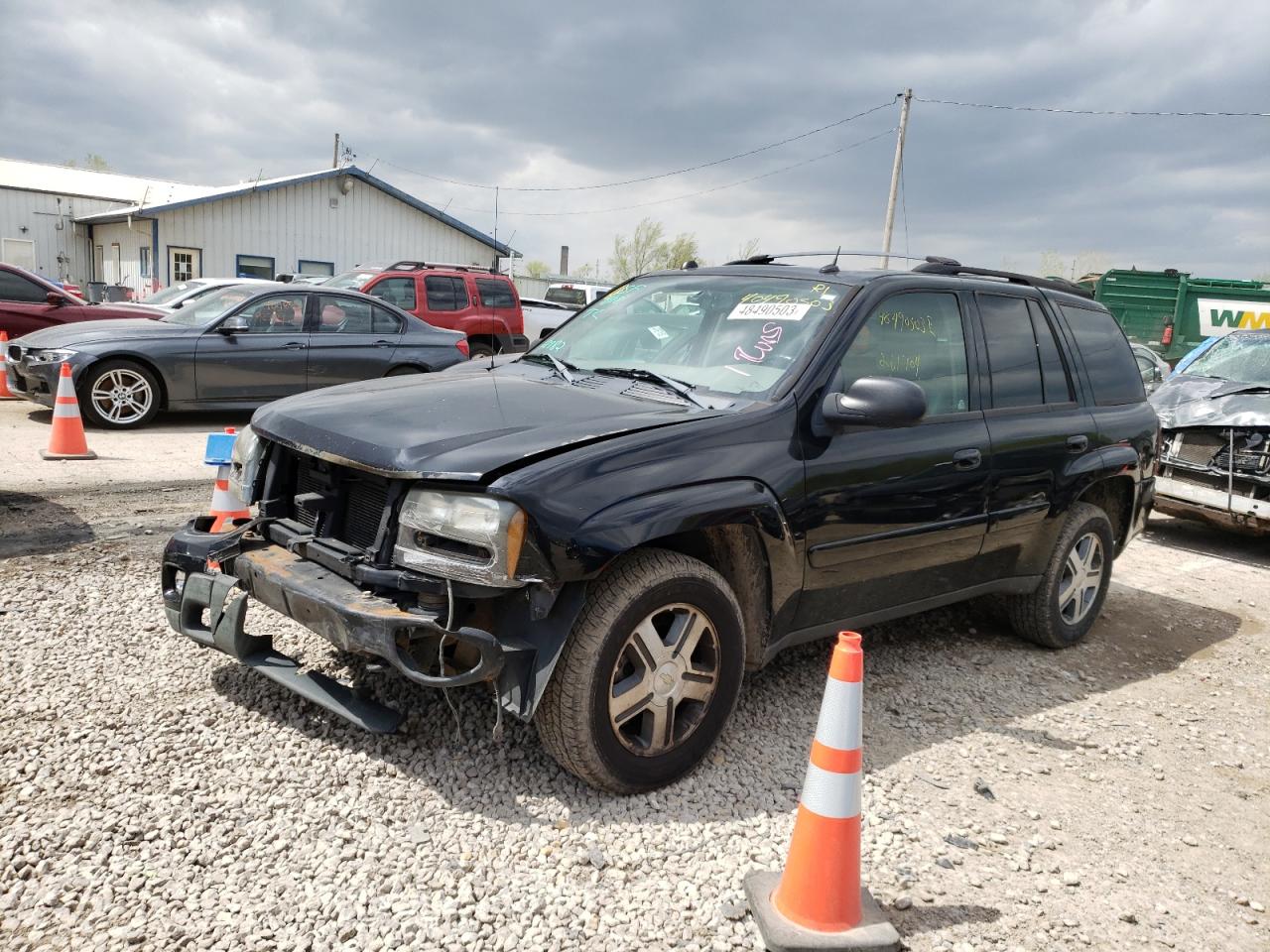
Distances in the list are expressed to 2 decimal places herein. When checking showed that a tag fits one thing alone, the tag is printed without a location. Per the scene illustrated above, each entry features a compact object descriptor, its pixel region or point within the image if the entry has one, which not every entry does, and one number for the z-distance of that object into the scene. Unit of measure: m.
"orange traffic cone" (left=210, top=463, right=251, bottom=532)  3.68
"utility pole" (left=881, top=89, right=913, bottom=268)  25.73
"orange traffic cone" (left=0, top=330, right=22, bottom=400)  11.01
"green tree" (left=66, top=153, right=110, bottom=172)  66.50
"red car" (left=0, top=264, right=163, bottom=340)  11.96
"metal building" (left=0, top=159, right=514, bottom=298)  27.05
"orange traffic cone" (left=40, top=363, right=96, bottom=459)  7.92
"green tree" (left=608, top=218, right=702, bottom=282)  59.25
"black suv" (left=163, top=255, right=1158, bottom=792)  2.83
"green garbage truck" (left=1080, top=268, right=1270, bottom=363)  18.98
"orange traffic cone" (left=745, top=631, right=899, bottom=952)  2.48
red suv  14.85
